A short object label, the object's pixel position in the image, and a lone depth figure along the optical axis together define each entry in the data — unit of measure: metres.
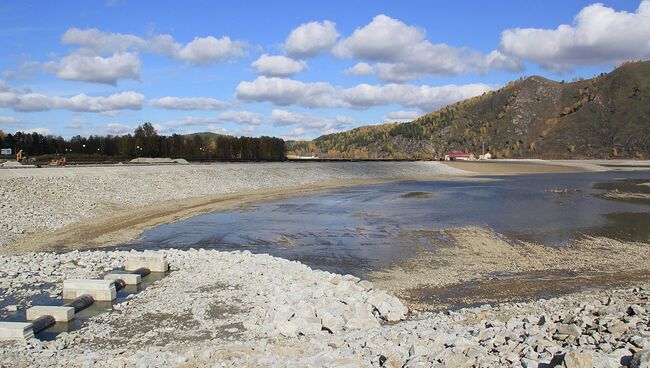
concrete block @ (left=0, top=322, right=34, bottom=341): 10.30
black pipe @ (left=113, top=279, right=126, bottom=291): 14.41
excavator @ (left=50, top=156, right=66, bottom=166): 58.12
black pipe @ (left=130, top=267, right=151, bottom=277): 15.81
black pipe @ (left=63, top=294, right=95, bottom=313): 12.55
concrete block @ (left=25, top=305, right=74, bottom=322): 11.73
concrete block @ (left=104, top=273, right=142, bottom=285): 14.86
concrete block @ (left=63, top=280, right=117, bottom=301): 13.43
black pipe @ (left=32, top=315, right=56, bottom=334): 11.04
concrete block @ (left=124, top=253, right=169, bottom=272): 16.44
